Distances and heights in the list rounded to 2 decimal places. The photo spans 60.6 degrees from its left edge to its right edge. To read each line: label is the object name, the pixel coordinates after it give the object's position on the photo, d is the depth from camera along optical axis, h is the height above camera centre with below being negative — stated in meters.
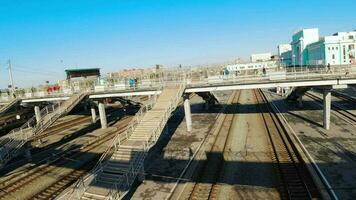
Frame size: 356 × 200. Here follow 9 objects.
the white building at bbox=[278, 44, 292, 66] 163.62 +5.14
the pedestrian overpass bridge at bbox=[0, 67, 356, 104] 31.00 -1.91
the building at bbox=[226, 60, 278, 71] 88.28 -0.03
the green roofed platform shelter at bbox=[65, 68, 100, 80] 60.57 +0.96
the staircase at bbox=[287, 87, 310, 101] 41.81 -4.61
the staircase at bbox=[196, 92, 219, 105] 43.99 -4.57
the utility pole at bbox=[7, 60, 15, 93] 60.81 +1.40
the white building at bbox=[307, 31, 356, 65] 97.50 +3.26
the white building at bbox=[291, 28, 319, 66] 121.50 +8.55
